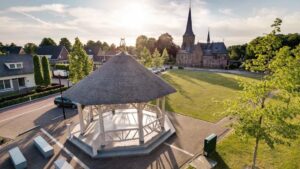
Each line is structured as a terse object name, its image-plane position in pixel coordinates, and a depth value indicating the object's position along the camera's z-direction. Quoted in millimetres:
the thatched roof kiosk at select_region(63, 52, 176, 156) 12086
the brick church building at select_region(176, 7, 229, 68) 66238
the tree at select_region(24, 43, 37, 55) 79575
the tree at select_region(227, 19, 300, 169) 7789
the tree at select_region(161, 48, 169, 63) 66000
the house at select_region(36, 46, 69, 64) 56812
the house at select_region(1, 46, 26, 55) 66531
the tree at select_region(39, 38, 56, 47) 89875
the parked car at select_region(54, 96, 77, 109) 21250
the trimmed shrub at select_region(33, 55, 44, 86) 28891
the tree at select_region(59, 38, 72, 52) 95044
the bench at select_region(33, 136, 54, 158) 11945
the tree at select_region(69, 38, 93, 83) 24453
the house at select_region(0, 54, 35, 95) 28688
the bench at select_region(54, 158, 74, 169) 9992
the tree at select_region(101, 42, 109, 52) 115575
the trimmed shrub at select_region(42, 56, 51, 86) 30328
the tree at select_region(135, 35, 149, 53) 93369
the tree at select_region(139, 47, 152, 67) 53906
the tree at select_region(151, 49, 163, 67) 54844
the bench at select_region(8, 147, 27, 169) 10594
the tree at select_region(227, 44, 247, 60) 68694
